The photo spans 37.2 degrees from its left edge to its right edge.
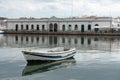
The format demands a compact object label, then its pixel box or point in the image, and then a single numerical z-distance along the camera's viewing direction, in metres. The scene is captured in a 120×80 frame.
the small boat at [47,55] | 14.27
